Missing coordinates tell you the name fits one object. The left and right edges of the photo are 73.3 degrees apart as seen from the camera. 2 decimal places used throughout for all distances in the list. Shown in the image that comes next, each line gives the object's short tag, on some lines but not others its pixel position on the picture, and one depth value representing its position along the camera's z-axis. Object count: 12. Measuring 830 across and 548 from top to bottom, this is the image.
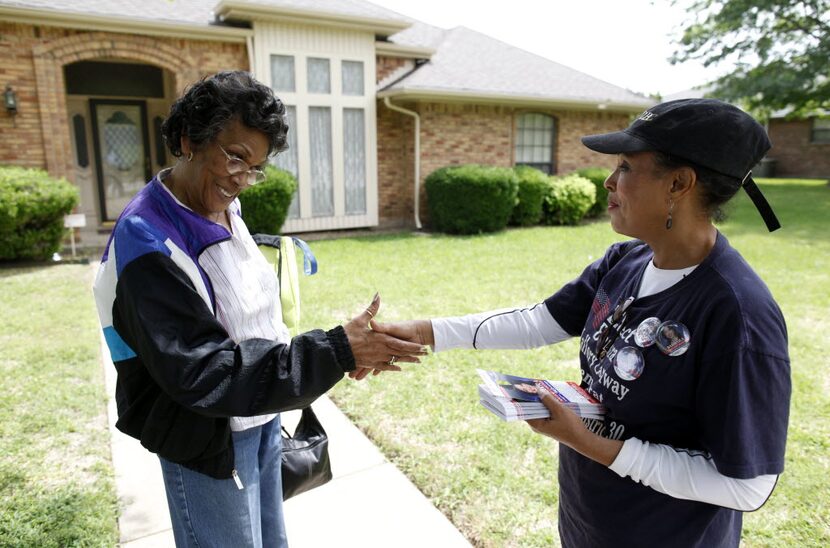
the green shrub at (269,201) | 10.98
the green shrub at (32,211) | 8.69
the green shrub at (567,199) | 14.39
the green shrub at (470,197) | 12.70
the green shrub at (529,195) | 13.84
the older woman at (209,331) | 1.44
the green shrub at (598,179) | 15.54
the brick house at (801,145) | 29.02
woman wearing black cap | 1.38
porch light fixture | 9.71
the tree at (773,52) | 21.31
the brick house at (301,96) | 10.15
